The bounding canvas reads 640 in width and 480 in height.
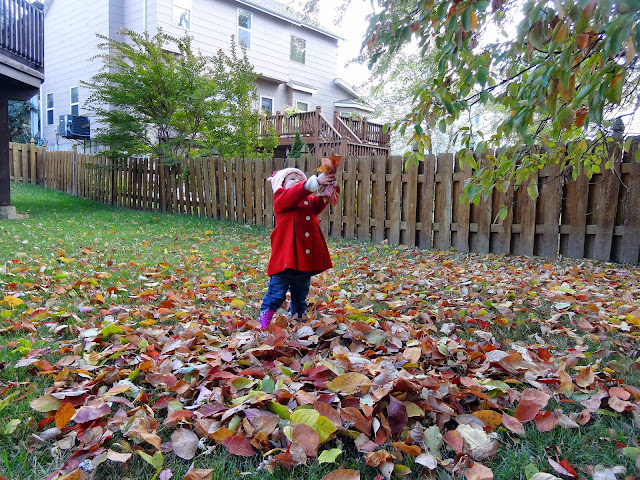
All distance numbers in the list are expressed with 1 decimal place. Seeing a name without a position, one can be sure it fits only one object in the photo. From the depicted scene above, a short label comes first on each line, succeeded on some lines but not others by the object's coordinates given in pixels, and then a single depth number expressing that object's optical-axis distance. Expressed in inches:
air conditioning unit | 605.0
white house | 578.2
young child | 115.3
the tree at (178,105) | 400.2
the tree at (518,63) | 53.4
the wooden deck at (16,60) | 295.3
